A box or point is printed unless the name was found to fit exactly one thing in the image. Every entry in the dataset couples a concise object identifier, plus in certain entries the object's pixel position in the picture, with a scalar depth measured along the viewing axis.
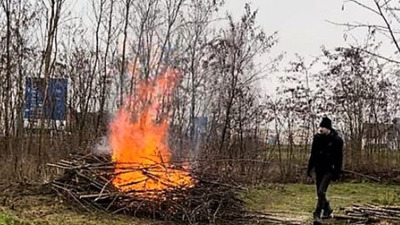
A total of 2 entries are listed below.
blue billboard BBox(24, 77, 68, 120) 16.77
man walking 9.75
